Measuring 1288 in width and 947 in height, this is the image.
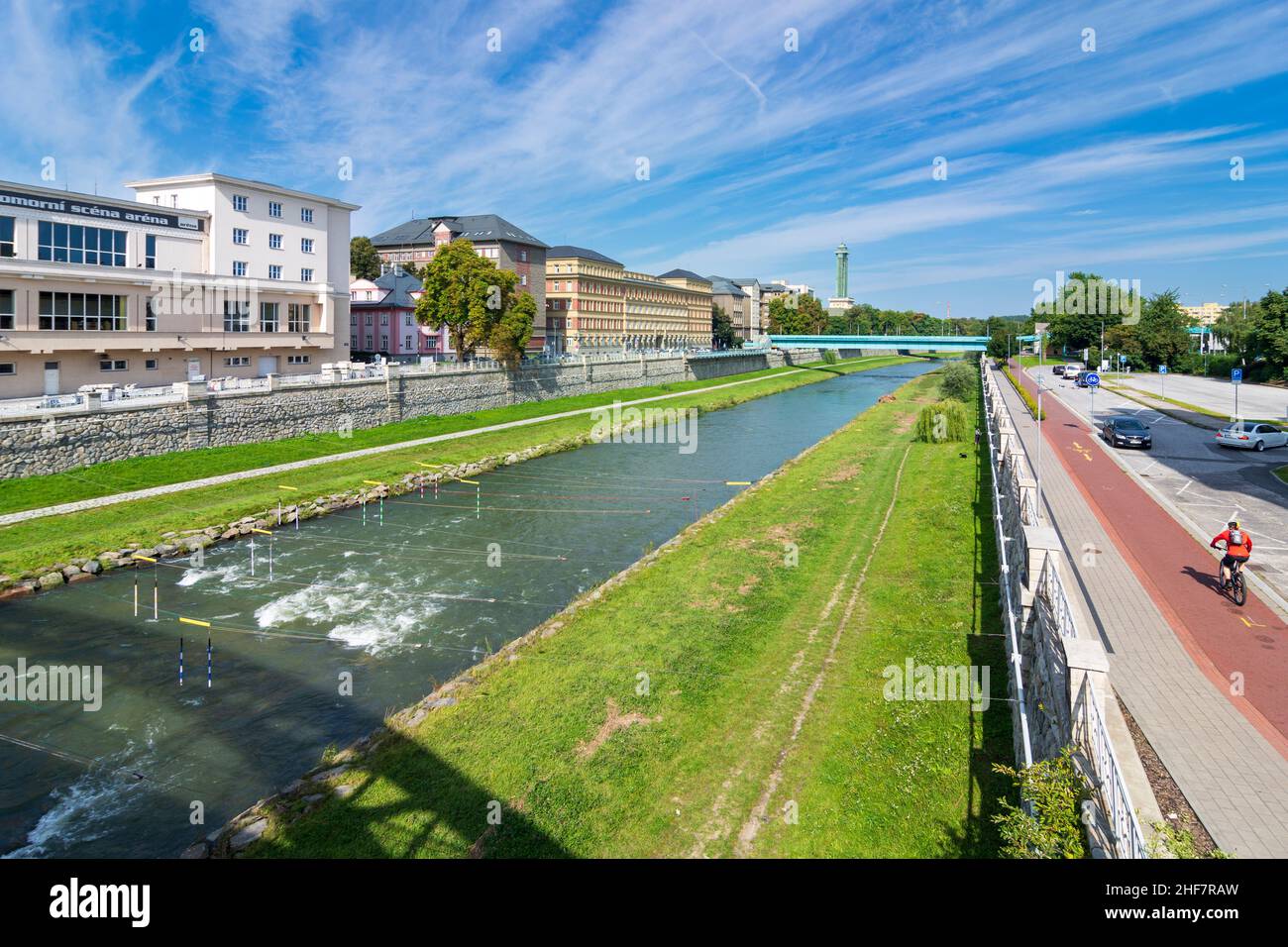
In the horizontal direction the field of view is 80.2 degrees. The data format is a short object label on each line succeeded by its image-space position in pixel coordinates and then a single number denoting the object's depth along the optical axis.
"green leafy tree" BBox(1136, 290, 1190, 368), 77.06
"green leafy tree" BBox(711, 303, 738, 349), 143.79
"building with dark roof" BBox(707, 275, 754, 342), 156.12
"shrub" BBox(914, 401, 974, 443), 41.28
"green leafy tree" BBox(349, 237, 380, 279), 87.12
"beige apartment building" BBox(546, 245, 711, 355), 92.81
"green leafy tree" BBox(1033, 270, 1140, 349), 88.38
